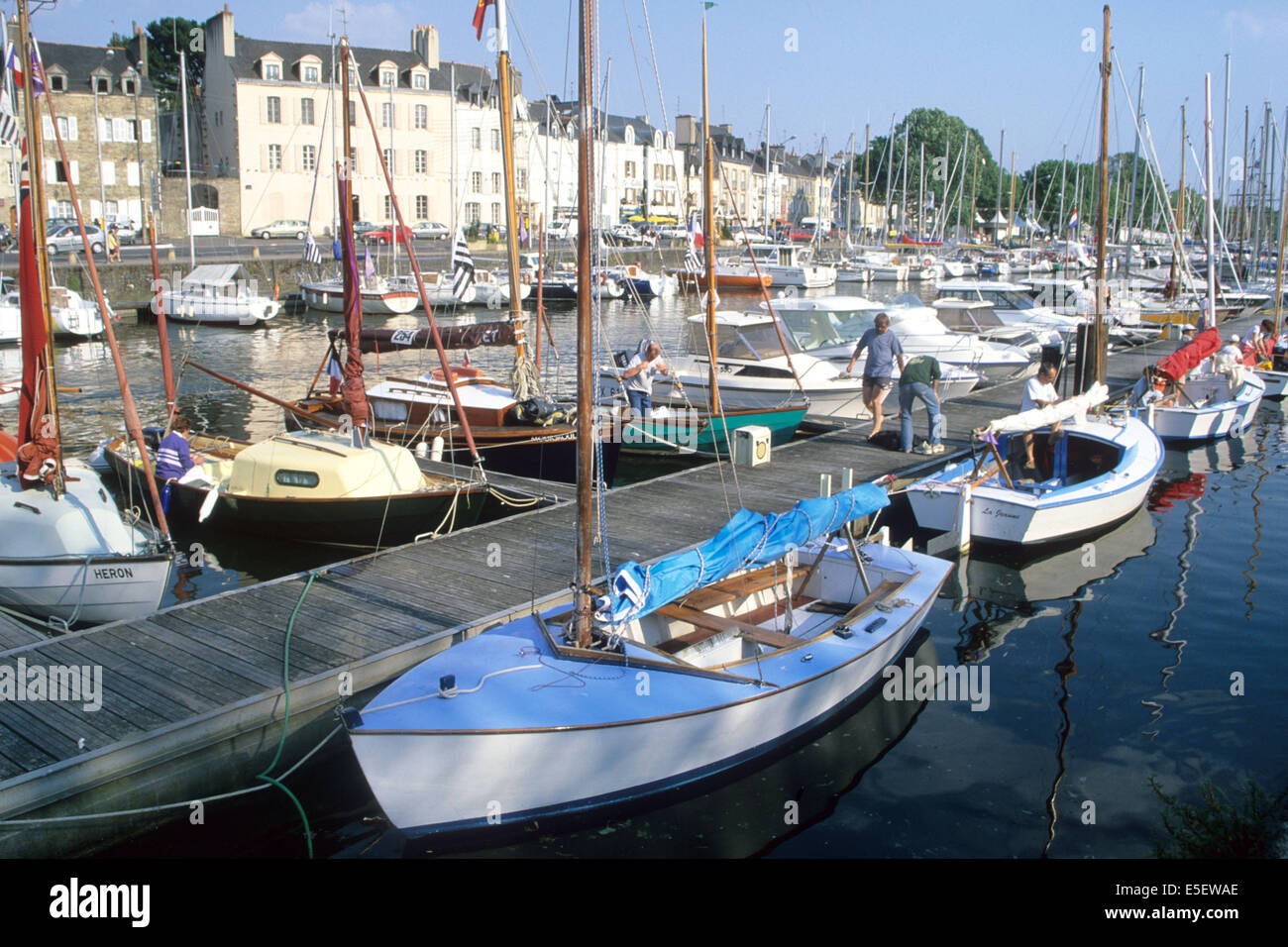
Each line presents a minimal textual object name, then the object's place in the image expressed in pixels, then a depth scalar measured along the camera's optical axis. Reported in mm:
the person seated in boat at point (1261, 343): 24994
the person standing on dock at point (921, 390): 16125
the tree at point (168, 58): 81500
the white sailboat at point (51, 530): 10539
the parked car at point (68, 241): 46156
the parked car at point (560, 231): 58238
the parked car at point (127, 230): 58688
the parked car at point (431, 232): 65750
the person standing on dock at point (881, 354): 16516
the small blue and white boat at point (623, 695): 6914
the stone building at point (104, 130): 60219
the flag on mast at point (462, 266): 20984
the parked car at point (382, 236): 52019
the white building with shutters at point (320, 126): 64250
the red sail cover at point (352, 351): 14000
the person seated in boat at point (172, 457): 14305
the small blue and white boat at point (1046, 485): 13477
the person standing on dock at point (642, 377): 18203
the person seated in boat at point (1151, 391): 20672
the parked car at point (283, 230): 63031
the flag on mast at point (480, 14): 16688
